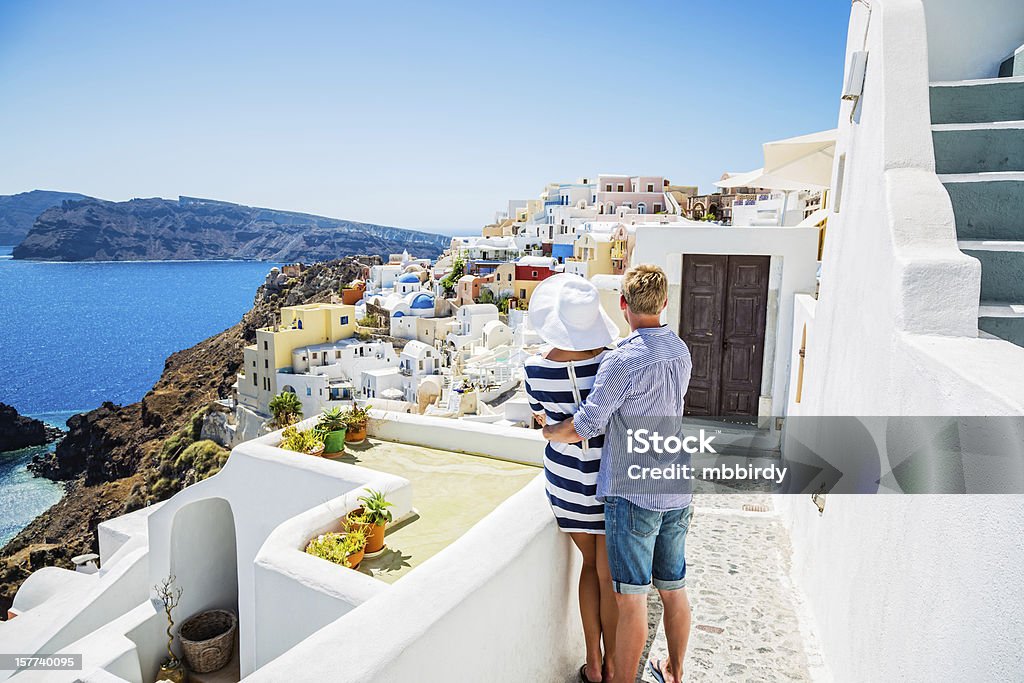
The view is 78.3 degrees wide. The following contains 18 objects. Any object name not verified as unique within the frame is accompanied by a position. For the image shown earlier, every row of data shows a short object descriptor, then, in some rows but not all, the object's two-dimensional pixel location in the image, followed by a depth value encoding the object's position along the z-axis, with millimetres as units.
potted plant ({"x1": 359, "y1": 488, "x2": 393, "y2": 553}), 3527
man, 2268
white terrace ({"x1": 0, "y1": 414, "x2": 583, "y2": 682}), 1877
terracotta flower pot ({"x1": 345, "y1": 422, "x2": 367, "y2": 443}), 5641
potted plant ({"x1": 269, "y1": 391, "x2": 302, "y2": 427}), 6595
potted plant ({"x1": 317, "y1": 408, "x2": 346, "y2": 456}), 5430
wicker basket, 6637
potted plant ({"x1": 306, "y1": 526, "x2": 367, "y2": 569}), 3250
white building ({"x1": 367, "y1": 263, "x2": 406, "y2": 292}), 72062
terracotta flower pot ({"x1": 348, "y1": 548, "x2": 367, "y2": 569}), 3297
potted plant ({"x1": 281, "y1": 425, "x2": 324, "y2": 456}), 5352
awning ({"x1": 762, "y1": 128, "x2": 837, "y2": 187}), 7184
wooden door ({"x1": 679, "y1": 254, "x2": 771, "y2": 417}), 7168
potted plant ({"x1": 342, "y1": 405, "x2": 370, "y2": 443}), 5637
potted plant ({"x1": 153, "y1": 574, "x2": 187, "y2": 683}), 6793
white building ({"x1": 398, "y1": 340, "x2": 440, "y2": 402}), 42875
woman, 2418
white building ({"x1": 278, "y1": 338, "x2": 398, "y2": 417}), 42594
